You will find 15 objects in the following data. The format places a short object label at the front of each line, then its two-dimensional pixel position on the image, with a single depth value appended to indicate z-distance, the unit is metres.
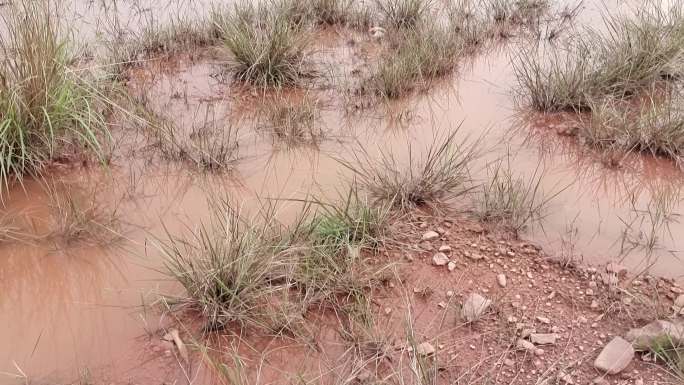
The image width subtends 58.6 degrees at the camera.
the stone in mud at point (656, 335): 2.17
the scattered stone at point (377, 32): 4.67
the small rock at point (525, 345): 2.24
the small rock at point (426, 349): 2.21
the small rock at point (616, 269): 2.60
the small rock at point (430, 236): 2.76
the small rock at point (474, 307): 2.36
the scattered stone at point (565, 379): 2.12
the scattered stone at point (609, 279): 2.52
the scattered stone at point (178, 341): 2.19
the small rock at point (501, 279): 2.55
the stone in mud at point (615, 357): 2.15
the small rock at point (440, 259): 2.63
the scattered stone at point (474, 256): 2.66
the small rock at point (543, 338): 2.27
